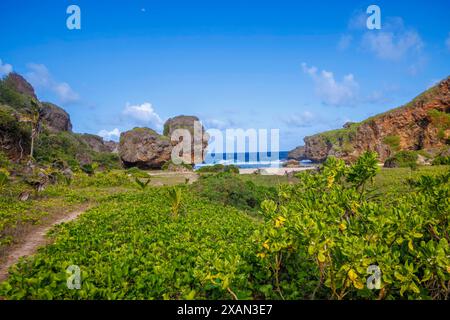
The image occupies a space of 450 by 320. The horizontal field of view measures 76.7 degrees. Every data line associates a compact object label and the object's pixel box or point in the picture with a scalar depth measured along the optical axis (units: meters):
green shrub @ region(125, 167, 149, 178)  32.10
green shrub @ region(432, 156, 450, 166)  26.21
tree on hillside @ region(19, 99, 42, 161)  24.53
